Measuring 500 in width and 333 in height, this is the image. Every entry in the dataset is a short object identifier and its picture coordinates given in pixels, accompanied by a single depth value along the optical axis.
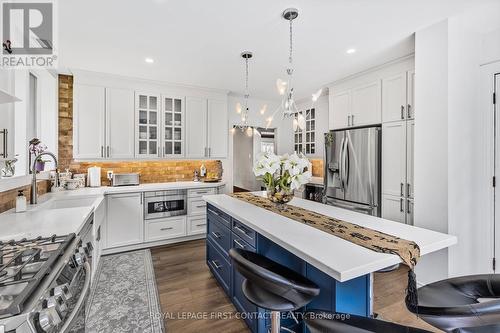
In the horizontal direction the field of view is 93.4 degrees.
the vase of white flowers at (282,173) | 2.01
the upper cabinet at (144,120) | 3.57
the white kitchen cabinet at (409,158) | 2.93
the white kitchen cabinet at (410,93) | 2.93
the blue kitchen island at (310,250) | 1.15
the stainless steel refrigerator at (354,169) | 3.29
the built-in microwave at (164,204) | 3.66
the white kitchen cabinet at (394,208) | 3.03
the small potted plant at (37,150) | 2.77
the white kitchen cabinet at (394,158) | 3.02
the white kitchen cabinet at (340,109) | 3.78
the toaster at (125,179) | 3.76
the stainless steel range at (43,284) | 0.77
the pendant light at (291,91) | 2.05
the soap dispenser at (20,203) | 2.06
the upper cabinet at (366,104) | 3.34
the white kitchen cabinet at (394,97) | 3.03
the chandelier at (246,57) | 2.88
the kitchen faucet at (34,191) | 2.35
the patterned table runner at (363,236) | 1.18
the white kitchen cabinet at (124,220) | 3.41
